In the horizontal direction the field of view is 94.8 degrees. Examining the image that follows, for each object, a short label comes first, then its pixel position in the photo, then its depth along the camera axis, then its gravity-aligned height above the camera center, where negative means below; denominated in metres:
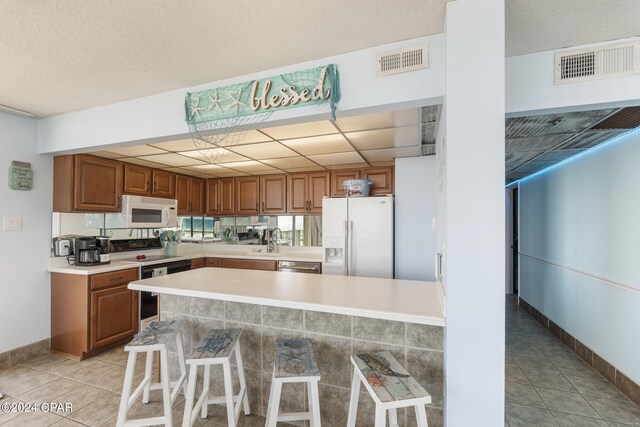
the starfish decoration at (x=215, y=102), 2.05 +0.80
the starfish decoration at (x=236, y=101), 2.00 +0.79
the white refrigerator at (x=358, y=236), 3.35 -0.23
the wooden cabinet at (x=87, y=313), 2.76 -0.94
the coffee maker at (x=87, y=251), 2.97 -0.36
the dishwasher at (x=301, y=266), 3.70 -0.63
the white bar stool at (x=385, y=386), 1.17 -0.72
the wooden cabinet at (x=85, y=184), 2.94 +0.34
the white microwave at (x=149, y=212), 3.42 +0.06
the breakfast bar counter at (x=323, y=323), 1.61 -0.67
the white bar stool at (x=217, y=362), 1.57 -0.86
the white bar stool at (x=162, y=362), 1.67 -0.87
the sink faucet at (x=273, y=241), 4.46 -0.37
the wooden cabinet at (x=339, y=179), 3.96 +0.51
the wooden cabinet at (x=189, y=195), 4.34 +0.33
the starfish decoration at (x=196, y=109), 2.11 +0.77
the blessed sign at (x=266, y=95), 1.77 +0.79
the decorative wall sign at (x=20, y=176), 2.66 +0.37
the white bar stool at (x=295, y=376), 1.40 -0.75
